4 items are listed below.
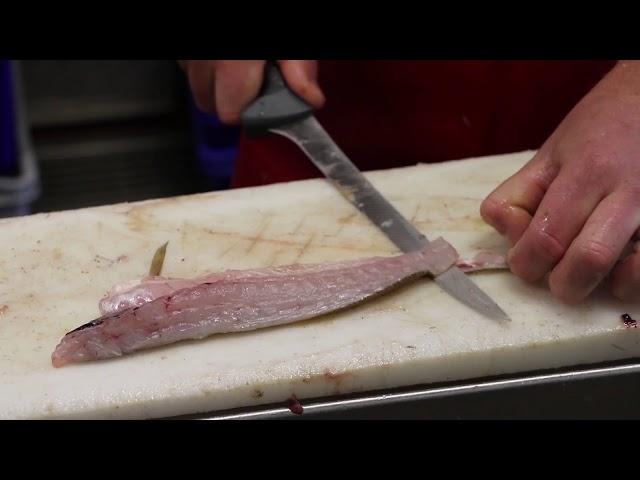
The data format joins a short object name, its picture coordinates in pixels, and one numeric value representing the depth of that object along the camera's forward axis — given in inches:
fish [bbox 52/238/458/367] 38.1
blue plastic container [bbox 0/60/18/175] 87.8
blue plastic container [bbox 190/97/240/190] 97.4
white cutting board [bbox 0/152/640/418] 37.3
